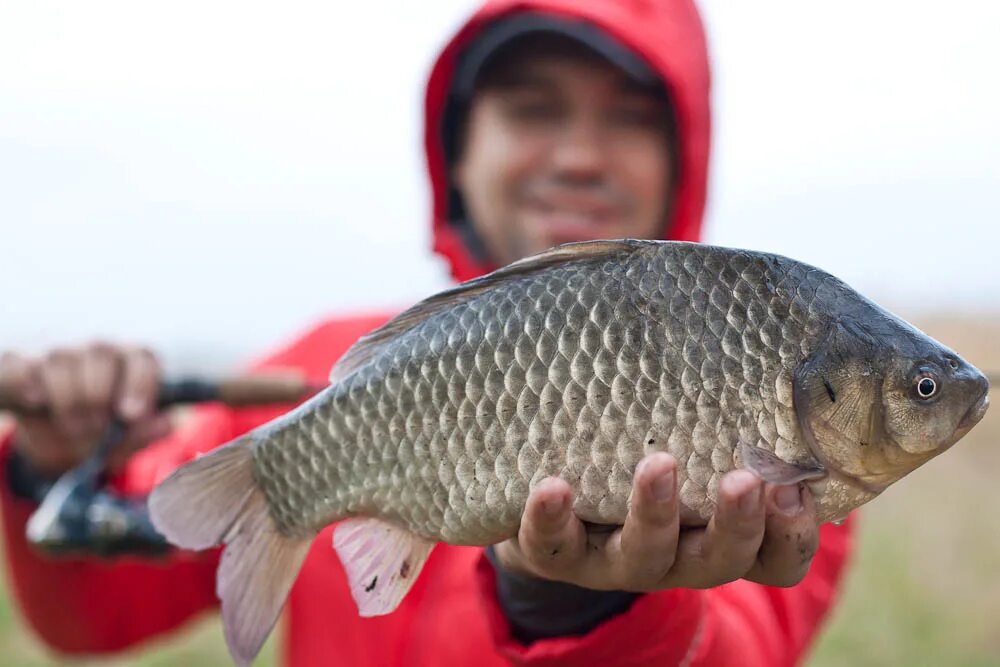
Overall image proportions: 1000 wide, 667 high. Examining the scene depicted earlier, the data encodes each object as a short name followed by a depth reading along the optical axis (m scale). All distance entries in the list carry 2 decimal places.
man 1.20
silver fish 0.61
